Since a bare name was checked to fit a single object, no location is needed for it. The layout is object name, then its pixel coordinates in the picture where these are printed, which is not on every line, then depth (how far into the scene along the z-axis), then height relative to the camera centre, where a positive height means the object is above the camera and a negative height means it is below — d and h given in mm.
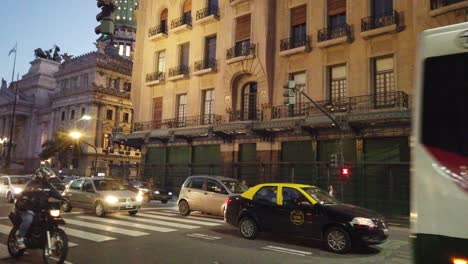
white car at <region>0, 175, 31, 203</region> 21891 -1010
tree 59106 +3170
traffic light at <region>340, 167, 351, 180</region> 18859 +356
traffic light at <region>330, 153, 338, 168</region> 19344 +926
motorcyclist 7551 -572
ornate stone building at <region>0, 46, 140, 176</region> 61469 +10894
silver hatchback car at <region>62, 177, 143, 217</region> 15508 -1039
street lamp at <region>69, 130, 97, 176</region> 54950 +4757
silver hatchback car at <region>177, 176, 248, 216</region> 15445 -735
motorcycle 7289 -1234
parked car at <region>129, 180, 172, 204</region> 24084 -1287
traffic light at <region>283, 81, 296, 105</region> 18391 +3973
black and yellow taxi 9414 -977
